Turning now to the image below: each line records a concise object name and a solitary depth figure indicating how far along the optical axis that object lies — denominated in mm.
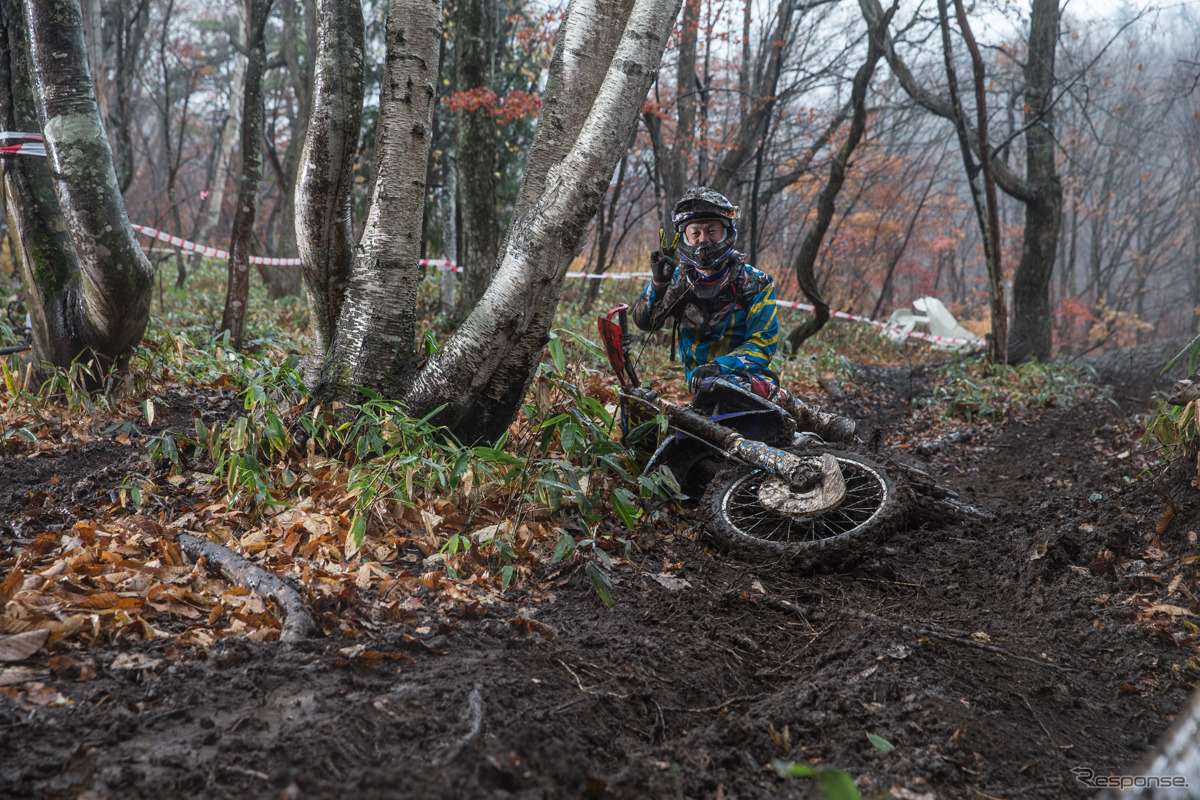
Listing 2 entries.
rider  4121
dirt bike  3412
